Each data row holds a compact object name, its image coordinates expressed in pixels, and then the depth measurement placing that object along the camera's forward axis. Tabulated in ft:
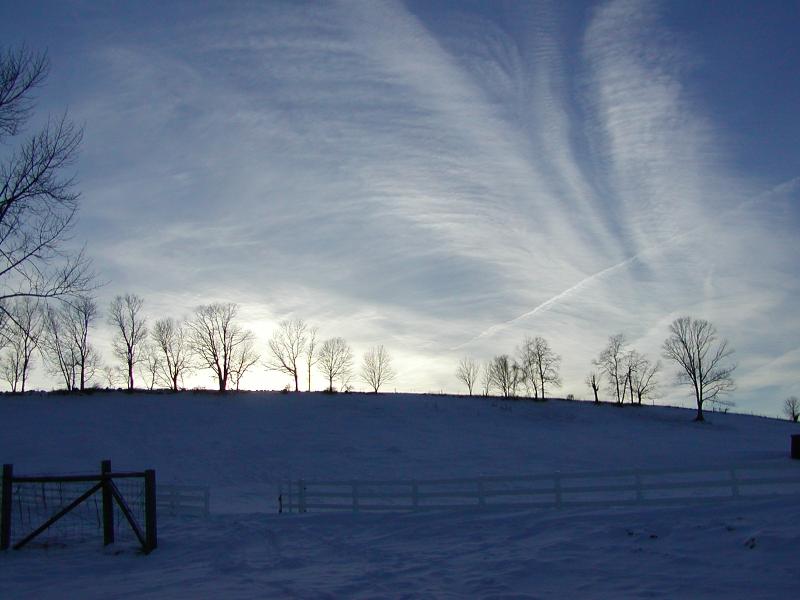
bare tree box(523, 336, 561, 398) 304.71
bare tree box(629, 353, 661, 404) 293.66
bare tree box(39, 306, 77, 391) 236.43
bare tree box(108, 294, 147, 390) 241.14
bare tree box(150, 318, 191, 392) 256.52
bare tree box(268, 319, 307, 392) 270.87
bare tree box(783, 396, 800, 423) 400.39
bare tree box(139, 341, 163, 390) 252.93
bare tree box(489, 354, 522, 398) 338.54
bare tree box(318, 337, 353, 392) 304.71
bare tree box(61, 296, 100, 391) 238.13
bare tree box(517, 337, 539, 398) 308.40
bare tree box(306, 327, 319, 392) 273.75
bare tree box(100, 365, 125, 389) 253.24
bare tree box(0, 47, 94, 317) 62.08
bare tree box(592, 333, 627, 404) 299.58
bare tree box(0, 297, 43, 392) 251.19
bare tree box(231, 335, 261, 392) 252.62
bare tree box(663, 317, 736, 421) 229.86
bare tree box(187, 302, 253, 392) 249.34
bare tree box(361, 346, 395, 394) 351.46
